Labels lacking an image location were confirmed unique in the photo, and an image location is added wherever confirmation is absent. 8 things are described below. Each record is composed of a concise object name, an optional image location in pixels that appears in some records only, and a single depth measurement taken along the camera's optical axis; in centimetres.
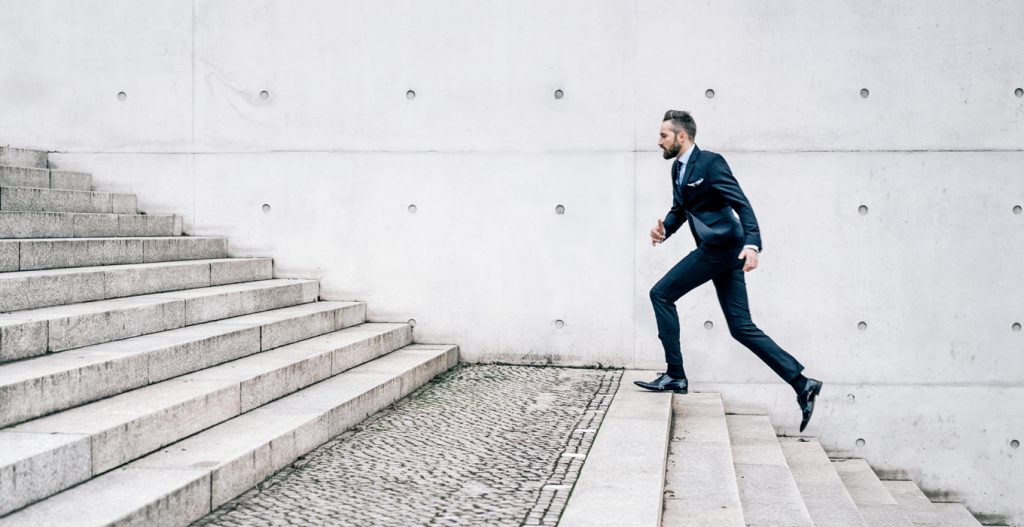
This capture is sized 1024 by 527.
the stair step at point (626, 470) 386
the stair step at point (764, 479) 450
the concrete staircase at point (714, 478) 410
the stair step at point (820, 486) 510
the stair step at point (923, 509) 684
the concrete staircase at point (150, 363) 360
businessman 563
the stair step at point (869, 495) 597
